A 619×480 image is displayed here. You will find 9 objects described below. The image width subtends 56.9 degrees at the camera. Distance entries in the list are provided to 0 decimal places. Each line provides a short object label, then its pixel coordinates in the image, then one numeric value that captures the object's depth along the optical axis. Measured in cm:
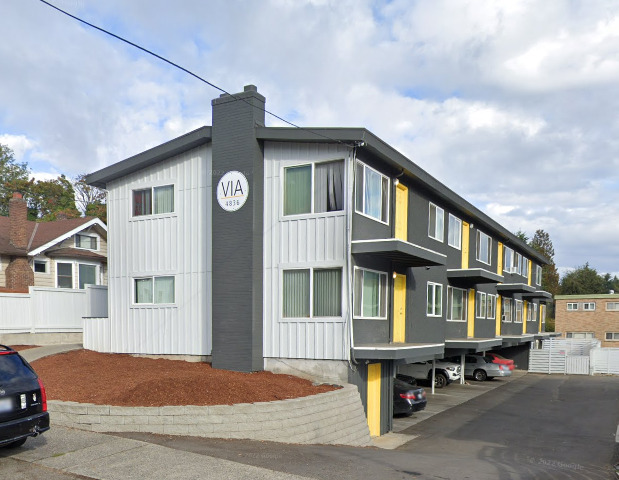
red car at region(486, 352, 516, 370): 3145
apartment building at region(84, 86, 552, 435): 1489
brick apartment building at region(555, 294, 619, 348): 5003
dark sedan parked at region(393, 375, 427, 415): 1848
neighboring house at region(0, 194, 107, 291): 2558
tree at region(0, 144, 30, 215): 5116
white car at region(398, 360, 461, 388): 2725
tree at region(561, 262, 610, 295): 7906
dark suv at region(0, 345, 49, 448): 762
